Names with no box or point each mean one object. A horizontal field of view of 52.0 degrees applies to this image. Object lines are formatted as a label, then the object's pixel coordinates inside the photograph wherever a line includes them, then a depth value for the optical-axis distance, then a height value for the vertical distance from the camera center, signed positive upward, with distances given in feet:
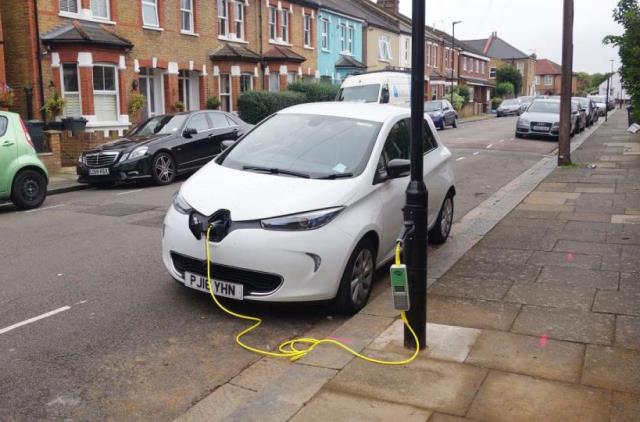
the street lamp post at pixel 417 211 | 14.15 -2.21
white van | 84.89 +3.24
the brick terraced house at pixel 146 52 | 63.62 +7.29
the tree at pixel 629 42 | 48.27 +5.16
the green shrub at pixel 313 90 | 102.83 +3.64
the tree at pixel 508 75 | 271.49 +14.95
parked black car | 45.62 -2.48
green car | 36.24 -2.88
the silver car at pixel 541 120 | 86.17 -1.19
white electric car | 17.25 -2.64
